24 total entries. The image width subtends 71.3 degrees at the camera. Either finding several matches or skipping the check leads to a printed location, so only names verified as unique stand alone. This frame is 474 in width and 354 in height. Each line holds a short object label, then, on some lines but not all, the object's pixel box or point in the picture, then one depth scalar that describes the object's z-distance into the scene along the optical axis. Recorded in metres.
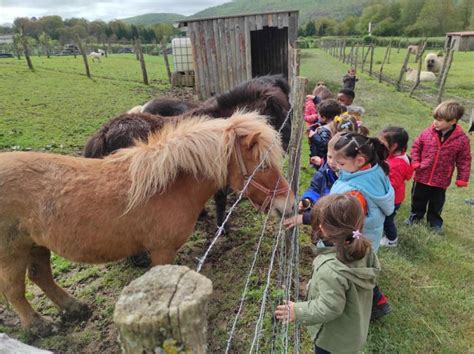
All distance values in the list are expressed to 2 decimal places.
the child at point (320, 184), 2.96
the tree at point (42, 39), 47.34
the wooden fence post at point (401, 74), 15.46
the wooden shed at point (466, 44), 42.12
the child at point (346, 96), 6.46
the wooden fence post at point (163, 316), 0.82
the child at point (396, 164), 3.71
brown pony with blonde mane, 2.54
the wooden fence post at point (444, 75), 12.02
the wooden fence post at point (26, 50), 18.36
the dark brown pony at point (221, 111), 4.05
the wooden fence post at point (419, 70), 14.57
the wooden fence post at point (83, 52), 17.67
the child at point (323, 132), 4.29
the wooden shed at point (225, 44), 10.12
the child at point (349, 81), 10.16
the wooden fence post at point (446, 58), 12.24
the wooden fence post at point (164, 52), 17.59
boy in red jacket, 4.03
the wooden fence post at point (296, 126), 2.77
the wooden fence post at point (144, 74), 16.28
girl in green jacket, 1.82
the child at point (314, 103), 6.29
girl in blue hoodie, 2.62
